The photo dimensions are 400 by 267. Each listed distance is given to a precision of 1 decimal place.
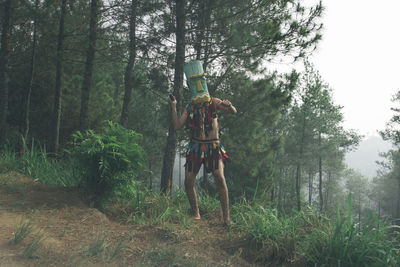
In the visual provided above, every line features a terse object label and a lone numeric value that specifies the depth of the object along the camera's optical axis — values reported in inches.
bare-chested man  144.2
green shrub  144.7
